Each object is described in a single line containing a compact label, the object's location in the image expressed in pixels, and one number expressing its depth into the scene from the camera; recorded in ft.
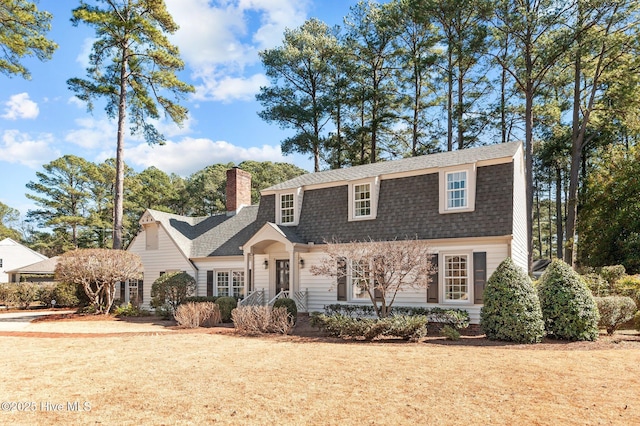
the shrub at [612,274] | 54.81
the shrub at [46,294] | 84.23
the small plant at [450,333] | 36.68
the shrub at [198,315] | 48.06
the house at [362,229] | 45.29
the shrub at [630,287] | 46.50
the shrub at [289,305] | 47.92
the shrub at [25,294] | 85.92
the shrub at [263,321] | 41.60
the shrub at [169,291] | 60.08
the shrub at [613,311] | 38.22
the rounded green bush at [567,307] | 34.86
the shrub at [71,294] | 68.49
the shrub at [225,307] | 52.39
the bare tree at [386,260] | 39.29
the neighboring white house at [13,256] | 126.11
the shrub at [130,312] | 61.89
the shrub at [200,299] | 57.07
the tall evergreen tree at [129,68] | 71.36
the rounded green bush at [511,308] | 33.94
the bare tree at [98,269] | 58.90
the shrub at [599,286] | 51.75
